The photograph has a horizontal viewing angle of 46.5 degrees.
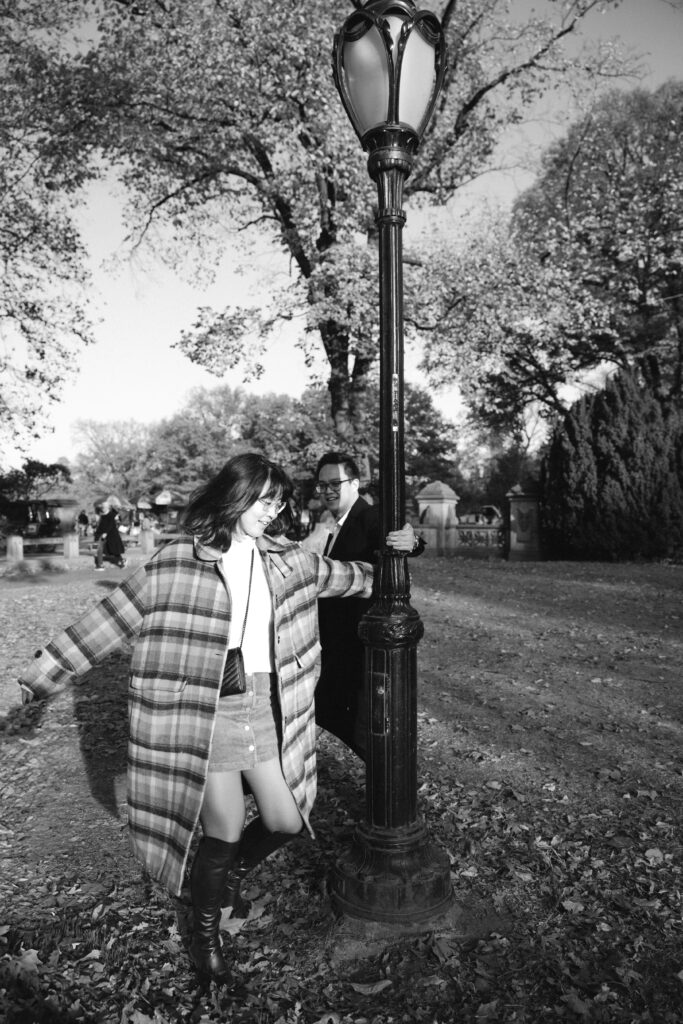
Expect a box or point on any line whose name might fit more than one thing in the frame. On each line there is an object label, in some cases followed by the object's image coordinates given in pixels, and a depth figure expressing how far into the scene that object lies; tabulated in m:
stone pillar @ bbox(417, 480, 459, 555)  21.92
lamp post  3.19
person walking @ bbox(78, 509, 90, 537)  43.47
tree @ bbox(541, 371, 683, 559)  18.45
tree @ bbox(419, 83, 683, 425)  18.81
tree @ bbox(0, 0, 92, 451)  17.75
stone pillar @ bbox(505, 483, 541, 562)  20.17
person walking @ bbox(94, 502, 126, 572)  18.69
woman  2.75
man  4.07
